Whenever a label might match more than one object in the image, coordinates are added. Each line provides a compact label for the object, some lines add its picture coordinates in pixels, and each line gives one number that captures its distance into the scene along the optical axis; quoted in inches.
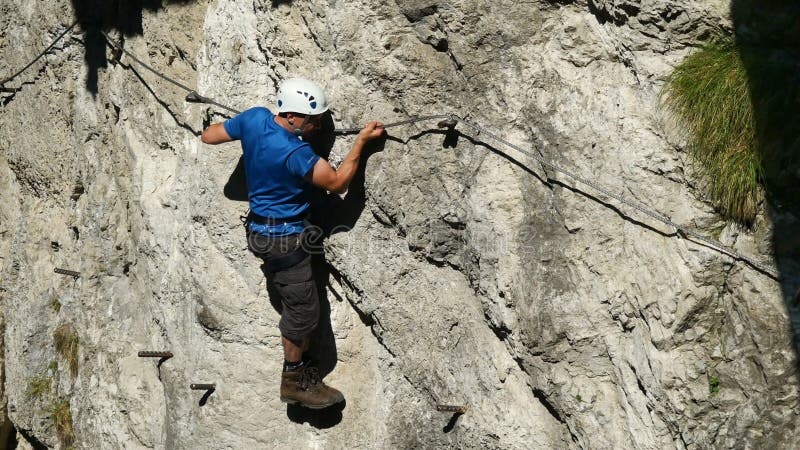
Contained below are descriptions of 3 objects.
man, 224.1
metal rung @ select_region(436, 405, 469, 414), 228.8
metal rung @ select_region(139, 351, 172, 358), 291.1
